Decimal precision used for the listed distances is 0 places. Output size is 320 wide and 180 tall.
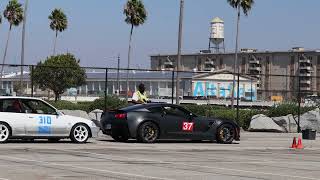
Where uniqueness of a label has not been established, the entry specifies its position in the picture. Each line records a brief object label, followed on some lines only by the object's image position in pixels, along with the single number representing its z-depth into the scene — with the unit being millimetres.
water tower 165625
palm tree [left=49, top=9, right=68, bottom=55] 90562
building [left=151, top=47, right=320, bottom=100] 161125
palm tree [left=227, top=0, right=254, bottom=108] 75938
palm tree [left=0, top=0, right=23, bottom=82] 83625
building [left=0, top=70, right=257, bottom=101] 101125
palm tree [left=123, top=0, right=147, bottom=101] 83500
